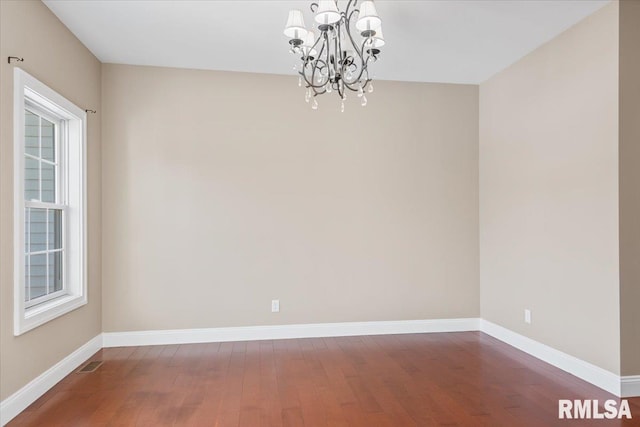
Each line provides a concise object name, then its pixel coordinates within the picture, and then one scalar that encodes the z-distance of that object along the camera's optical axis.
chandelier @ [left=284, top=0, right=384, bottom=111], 2.52
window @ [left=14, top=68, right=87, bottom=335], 2.77
